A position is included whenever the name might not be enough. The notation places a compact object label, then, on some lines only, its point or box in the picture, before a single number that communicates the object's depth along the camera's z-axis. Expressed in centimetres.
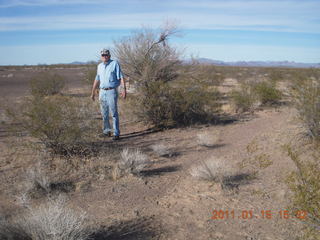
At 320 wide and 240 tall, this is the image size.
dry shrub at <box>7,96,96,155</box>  531
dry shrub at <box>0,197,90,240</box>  280
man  654
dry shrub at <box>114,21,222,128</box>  840
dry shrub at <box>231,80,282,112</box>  1160
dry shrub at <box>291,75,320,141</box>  606
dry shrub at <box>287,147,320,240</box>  267
